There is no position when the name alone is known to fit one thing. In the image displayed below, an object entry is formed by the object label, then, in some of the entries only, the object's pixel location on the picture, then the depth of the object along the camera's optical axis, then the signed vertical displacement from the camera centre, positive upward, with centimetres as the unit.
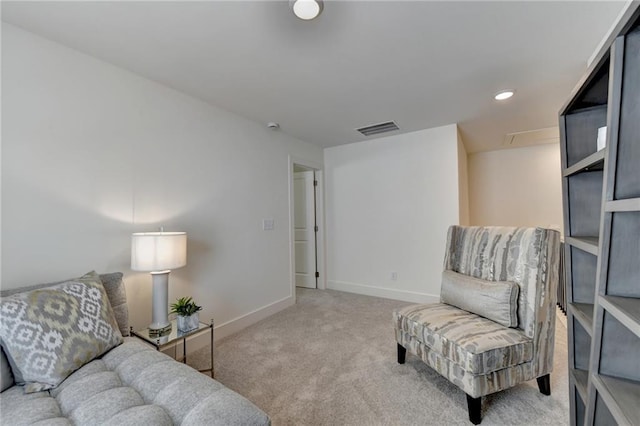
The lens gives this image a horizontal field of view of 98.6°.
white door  441 -17
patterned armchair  151 -68
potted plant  186 -66
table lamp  176 -26
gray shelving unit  79 -11
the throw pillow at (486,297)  168 -54
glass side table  170 -75
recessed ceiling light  247 +110
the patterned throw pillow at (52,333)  108 -47
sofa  89 -61
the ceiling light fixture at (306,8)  138 +107
